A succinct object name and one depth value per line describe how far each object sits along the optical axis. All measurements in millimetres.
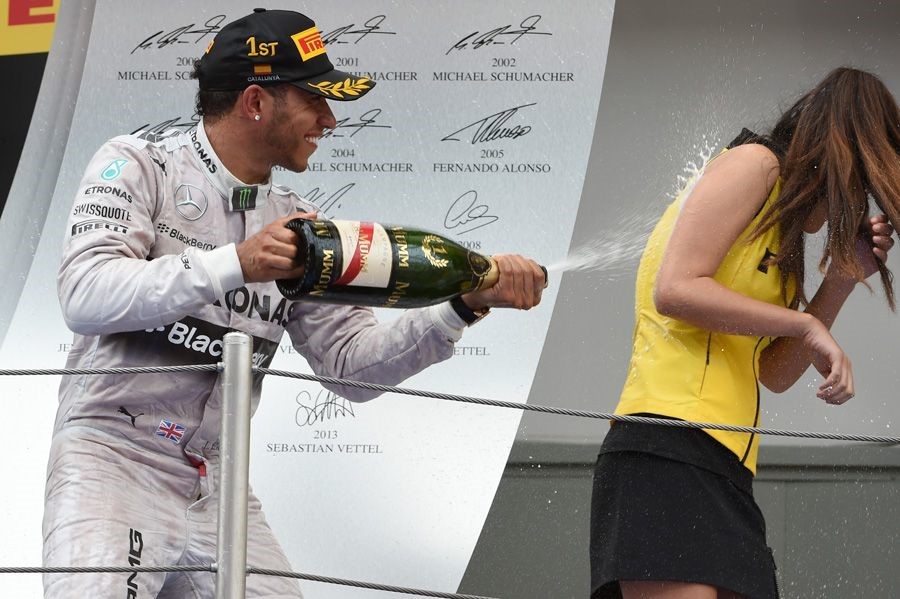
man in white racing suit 12273
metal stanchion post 12017
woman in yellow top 12212
